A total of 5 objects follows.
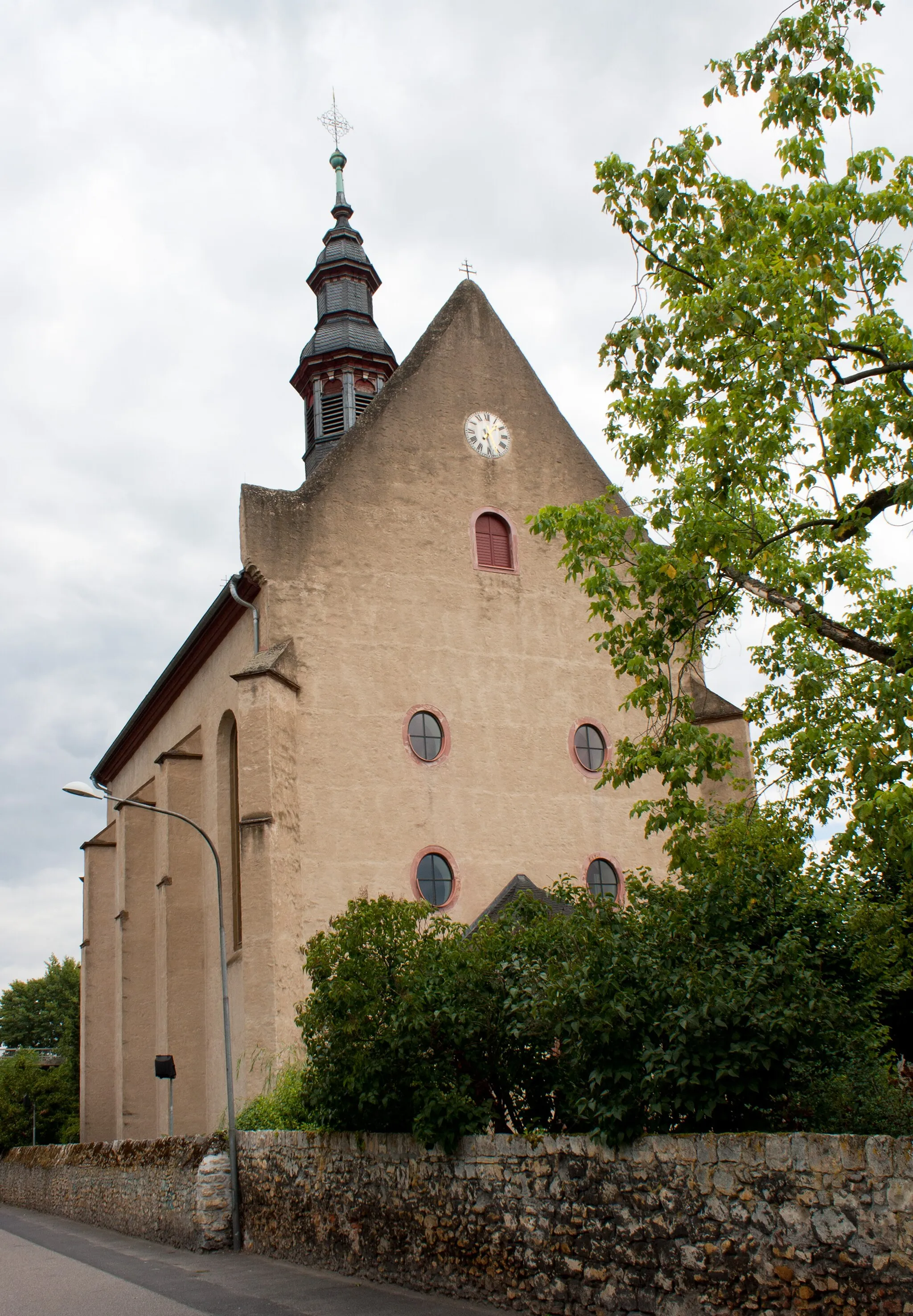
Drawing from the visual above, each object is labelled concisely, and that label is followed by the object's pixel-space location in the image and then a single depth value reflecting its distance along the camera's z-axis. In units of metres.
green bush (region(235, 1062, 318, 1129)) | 14.79
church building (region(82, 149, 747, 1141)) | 18.22
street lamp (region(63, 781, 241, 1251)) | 14.31
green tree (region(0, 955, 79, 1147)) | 38.97
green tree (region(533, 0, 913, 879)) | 9.68
